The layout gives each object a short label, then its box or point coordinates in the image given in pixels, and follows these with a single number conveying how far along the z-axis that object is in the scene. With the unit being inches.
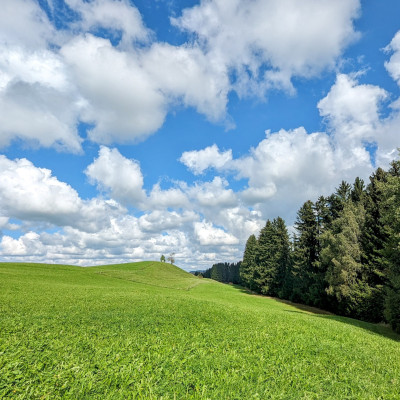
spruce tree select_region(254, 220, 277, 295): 2364.7
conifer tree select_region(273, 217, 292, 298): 2121.1
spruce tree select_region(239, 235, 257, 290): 2706.7
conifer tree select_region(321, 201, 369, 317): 1305.4
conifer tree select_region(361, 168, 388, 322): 1203.2
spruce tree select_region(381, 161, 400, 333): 796.7
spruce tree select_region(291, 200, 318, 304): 1834.4
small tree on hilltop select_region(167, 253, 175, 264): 6435.0
